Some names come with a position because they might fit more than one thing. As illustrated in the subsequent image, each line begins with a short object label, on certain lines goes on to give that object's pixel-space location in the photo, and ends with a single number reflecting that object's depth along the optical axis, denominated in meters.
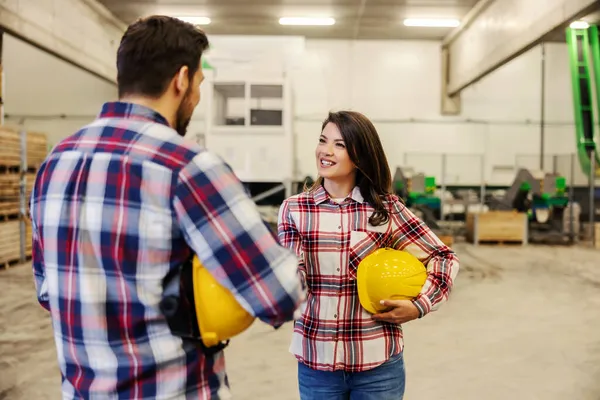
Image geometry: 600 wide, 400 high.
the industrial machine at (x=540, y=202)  11.24
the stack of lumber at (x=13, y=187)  7.99
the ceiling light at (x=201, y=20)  12.93
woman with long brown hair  1.63
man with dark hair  0.96
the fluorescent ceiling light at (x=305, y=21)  13.06
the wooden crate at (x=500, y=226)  11.24
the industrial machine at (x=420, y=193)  11.48
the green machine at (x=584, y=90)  11.89
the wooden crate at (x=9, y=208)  7.97
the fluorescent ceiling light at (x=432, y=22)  12.95
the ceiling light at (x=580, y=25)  12.02
